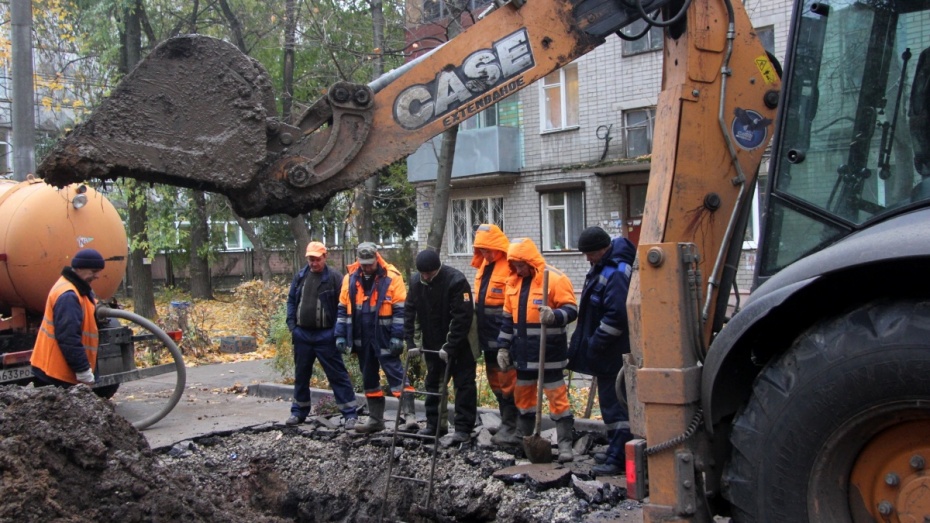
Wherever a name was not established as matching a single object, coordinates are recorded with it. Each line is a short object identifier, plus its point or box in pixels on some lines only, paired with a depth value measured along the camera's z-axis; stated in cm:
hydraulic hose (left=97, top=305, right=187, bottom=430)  877
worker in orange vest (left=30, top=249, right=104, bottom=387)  705
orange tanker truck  882
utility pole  1119
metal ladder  617
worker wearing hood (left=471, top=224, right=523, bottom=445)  707
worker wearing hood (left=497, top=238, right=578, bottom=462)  655
